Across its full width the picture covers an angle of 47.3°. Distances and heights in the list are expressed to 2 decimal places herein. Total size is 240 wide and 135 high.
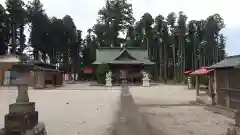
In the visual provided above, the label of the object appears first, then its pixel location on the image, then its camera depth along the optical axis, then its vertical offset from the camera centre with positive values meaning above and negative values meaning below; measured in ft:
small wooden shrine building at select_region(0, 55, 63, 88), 111.45 +1.56
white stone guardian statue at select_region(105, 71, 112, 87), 128.67 -0.59
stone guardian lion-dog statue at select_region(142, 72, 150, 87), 127.39 -1.60
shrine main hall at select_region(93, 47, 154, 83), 146.51 +6.97
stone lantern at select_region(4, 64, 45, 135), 17.65 -2.28
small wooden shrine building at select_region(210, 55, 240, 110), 39.83 -0.85
